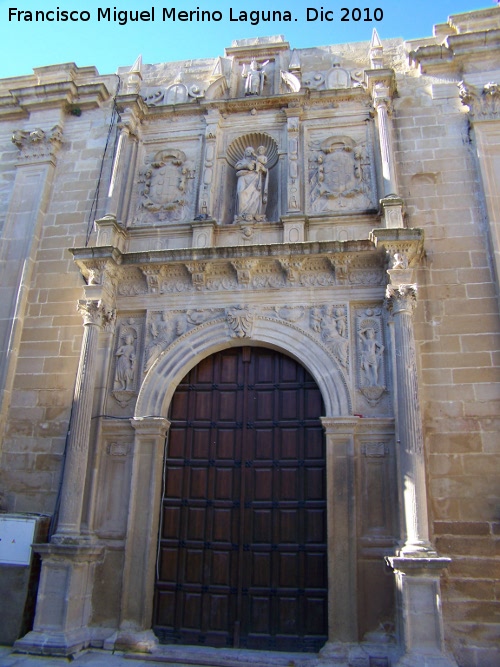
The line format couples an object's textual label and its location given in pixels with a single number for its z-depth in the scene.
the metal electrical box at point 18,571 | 6.88
